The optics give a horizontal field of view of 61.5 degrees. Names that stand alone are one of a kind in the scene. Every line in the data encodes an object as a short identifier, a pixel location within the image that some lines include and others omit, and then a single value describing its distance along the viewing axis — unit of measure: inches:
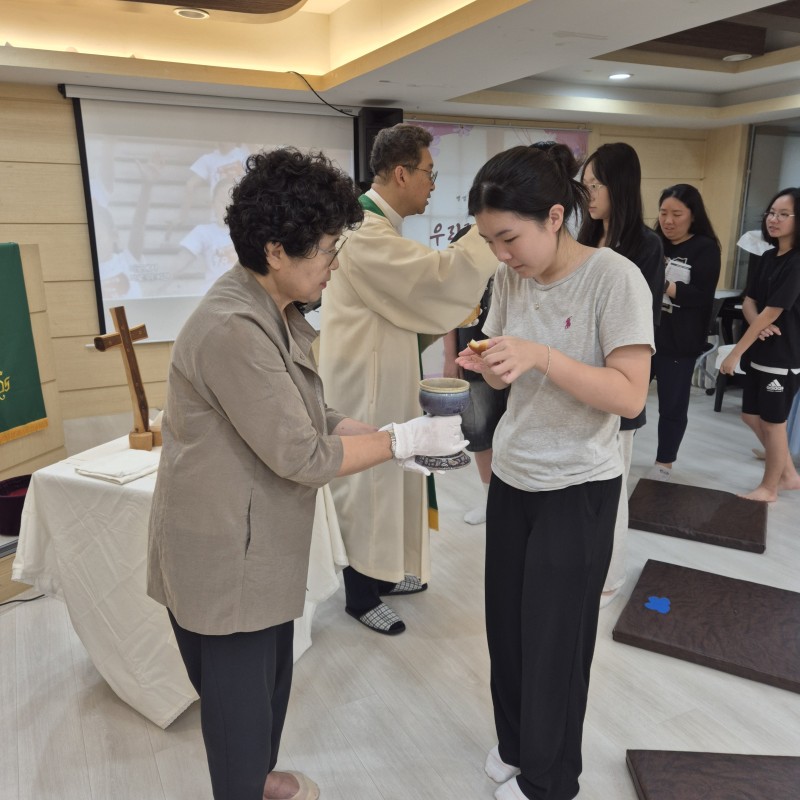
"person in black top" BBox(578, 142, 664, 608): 86.7
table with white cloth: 70.1
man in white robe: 77.5
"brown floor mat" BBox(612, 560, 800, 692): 82.3
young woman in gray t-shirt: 48.2
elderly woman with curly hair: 43.2
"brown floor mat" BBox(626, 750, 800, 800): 62.6
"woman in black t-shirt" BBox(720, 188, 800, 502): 123.3
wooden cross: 79.6
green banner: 100.7
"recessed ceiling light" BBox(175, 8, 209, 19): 123.5
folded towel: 70.0
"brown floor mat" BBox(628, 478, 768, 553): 114.9
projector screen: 161.3
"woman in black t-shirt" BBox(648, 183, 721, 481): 125.3
